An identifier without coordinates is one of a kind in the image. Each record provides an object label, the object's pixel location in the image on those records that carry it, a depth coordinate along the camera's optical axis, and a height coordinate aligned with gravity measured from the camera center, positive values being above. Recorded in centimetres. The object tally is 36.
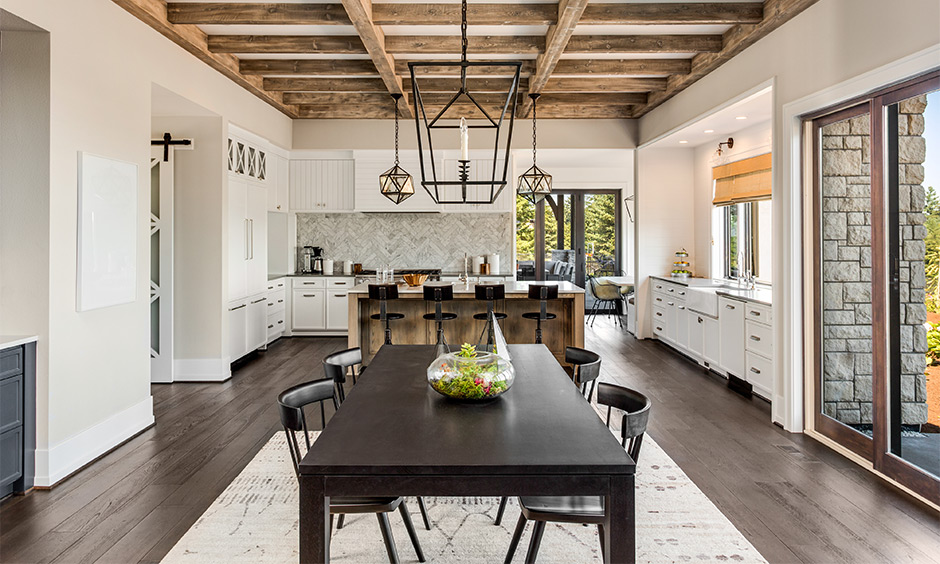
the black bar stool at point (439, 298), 534 -12
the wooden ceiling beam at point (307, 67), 538 +225
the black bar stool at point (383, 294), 536 -7
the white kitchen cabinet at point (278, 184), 705 +143
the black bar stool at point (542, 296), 545 -10
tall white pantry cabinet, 572 +47
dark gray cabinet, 276 -70
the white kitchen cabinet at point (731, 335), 490 -47
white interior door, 518 +33
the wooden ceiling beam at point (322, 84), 602 +232
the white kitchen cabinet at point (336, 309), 761 -31
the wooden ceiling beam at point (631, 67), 535 +222
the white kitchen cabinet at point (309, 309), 761 -31
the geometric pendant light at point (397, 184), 515 +101
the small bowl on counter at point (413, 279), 587 +8
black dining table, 153 -51
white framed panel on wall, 324 +37
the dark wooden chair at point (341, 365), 251 -42
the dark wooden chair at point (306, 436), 192 -64
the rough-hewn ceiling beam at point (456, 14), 401 +209
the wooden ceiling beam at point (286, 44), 469 +218
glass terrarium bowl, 208 -36
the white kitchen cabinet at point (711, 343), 541 -60
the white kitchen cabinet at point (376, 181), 760 +153
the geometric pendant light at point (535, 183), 521 +102
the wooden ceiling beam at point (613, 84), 599 +229
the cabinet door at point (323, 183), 772 +152
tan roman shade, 566 +120
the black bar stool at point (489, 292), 536 -6
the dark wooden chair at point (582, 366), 270 -43
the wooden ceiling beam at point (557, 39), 371 +200
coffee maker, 788 +39
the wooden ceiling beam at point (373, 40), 374 +201
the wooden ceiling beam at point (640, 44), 466 +213
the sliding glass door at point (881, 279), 284 +3
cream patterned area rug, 228 -115
